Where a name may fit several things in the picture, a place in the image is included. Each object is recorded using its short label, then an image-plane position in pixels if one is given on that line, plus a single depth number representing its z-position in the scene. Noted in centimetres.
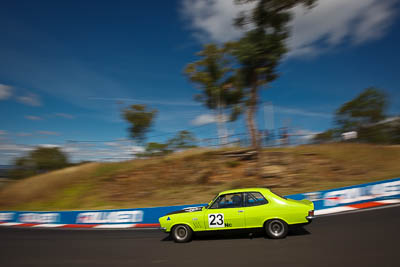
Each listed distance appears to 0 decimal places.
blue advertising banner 1048
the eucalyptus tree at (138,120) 2848
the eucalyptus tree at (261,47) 1848
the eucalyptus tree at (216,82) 2683
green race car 683
